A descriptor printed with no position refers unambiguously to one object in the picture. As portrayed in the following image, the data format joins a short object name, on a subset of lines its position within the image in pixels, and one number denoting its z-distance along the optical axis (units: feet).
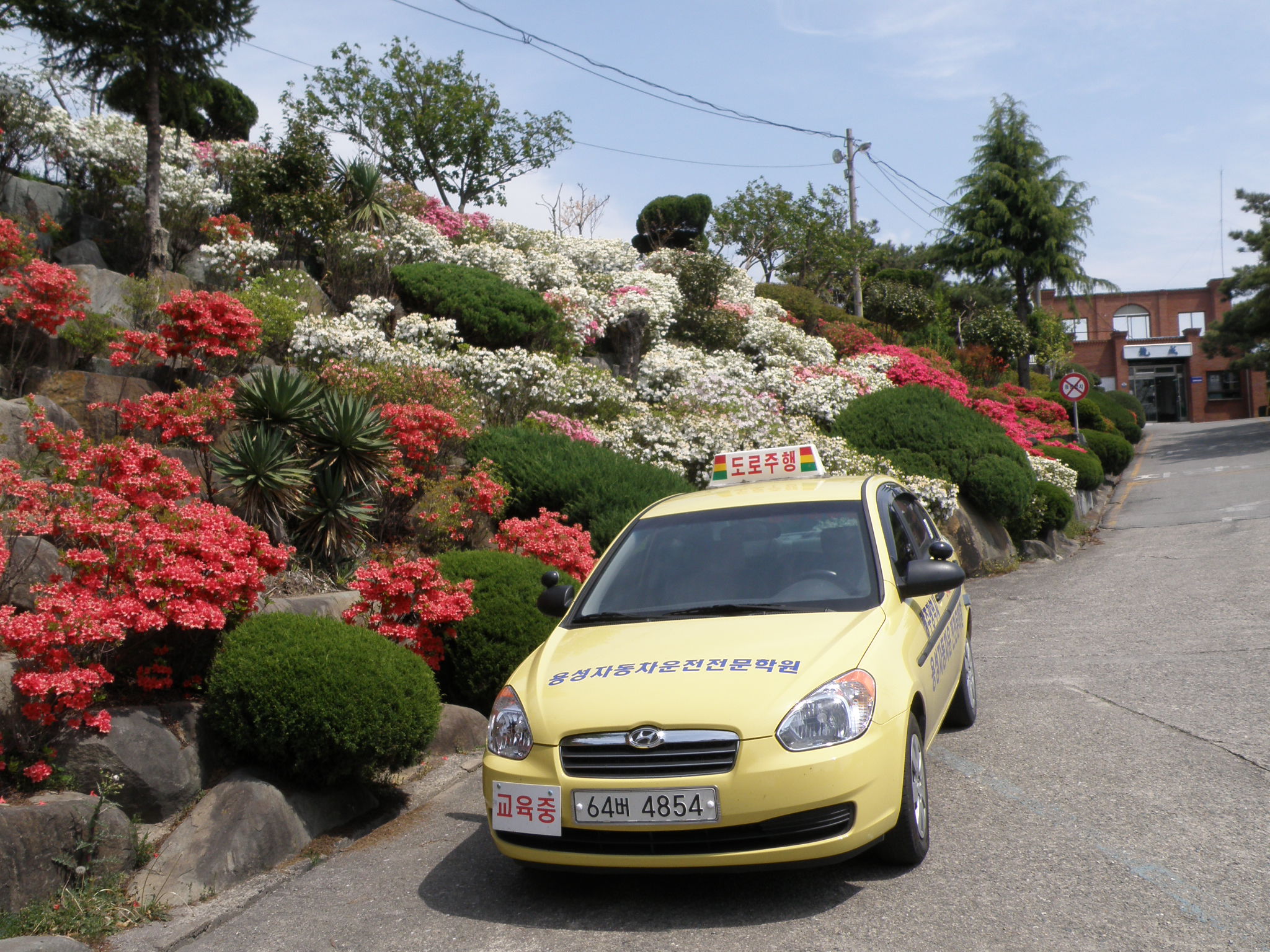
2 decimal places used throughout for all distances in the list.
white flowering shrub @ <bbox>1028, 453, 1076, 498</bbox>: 59.57
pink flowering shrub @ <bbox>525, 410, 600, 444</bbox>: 42.39
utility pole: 104.73
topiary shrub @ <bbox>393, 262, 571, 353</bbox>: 49.60
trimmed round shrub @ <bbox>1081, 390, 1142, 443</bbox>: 130.21
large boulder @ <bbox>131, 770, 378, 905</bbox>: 15.14
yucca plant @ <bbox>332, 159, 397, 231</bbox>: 57.41
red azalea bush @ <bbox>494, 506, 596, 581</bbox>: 27.66
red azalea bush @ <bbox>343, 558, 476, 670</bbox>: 21.34
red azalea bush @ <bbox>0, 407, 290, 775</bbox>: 15.03
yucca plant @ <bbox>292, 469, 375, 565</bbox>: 27.66
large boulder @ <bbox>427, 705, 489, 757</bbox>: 21.70
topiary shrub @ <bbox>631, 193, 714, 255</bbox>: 117.08
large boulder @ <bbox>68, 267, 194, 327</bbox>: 36.76
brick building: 217.97
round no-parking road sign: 83.92
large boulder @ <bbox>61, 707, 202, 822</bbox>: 15.56
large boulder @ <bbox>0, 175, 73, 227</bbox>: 47.91
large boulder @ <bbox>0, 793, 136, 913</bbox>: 13.33
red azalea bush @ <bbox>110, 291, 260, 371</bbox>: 28.02
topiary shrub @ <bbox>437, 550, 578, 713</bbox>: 23.00
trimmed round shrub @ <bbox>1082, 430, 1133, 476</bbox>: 92.12
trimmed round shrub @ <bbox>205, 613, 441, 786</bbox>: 17.10
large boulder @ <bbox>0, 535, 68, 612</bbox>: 17.85
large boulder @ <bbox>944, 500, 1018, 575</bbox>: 47.32
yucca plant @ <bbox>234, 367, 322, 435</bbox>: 27.73
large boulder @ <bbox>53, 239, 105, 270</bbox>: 46.47
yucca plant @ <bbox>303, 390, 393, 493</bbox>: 28.02
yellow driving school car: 12.50
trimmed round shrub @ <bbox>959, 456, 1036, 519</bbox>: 47.83
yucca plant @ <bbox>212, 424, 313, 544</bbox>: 26.14
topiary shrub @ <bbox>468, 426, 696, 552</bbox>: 33.32
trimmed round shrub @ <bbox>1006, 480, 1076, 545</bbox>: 52.44
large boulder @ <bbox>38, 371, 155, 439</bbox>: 29.09
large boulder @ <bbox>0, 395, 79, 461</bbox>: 24.68
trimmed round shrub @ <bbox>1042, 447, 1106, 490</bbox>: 69.92
